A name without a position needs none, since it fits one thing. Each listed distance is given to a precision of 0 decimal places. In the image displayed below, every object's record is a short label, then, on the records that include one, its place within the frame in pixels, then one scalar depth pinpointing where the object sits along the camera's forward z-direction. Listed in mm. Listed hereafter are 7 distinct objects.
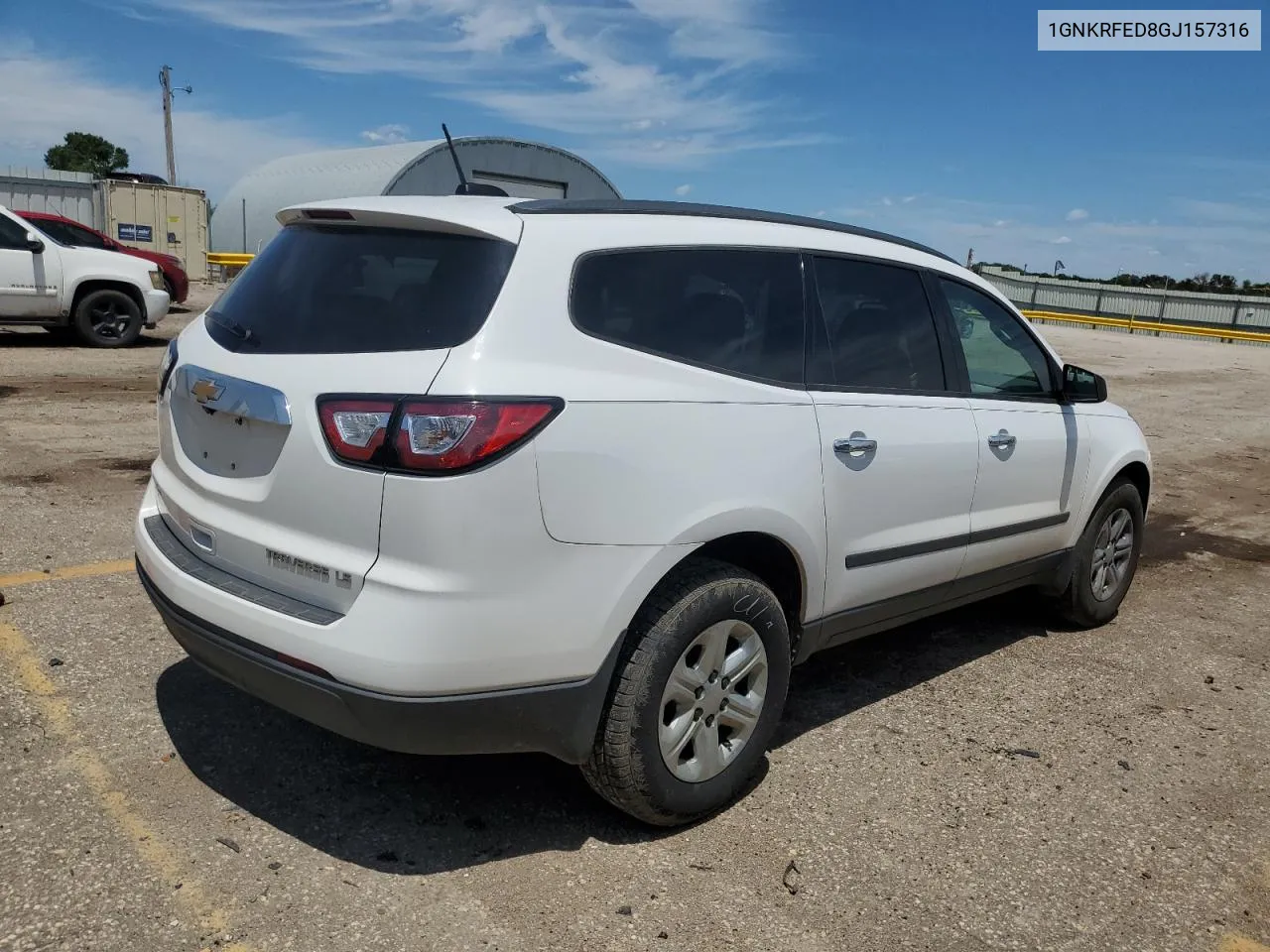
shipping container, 26953
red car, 13953
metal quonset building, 23672
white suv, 2580
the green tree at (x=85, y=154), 79388
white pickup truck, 12727
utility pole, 48125
